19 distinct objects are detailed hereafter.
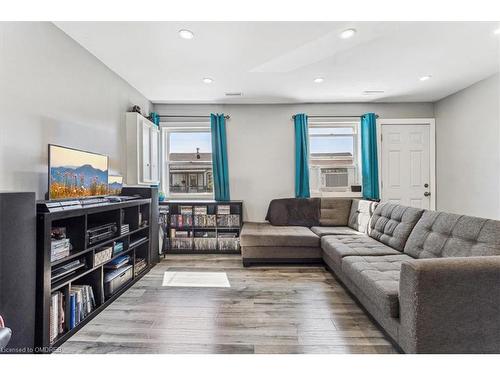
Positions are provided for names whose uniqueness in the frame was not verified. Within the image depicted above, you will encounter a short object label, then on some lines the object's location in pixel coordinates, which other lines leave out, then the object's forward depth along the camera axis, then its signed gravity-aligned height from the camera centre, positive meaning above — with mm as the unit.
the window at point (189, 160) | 4590 +541
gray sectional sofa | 1429 -612
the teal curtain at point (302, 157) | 4309 +539
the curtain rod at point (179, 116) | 4477 +1277
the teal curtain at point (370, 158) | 4281 +511
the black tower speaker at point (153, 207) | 3205 -199
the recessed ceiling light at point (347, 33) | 2299 +1384
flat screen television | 2049 +167
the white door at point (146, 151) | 3613 +570
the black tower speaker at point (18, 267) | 1412 -415
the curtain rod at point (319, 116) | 4445 +1244
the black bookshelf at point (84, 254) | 1599 -513
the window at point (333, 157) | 4535 +566
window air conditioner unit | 4535 +184
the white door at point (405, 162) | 4430 +451
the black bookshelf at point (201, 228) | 4129 -574
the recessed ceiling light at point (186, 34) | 2277 +1382
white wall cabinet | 3477 +569
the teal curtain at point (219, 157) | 4293 +556
